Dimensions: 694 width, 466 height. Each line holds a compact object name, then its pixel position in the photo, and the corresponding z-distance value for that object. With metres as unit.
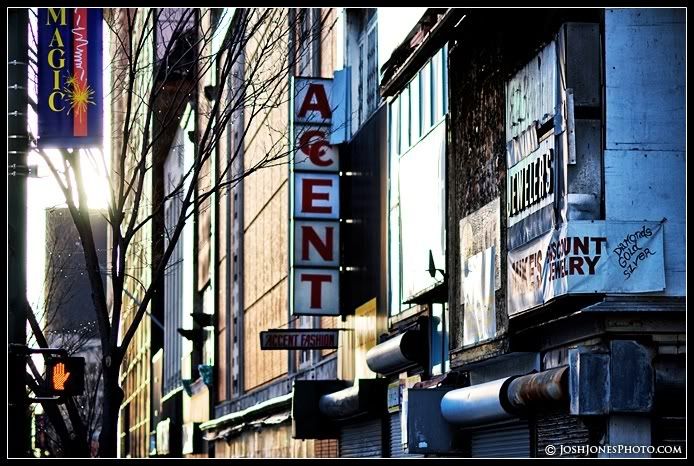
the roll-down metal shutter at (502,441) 18.34
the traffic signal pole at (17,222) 13.80
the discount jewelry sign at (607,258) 15.05
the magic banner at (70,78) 18.64
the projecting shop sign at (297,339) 29.59
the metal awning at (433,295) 21.64
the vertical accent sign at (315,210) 29.20
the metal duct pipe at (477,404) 17.97
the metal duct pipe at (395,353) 23.62
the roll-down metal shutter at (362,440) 27.19
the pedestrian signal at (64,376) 16.69
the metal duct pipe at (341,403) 27.30
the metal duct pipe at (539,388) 15.46
